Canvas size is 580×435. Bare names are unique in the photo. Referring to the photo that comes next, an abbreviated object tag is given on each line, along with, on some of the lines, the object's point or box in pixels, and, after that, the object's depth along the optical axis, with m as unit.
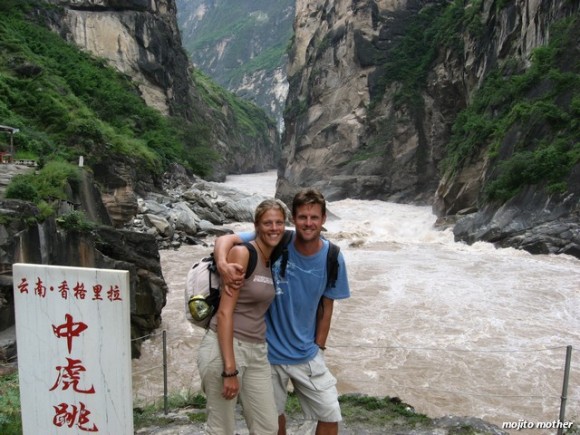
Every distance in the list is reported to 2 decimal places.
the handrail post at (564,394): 4.05
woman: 2.45
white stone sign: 2.57
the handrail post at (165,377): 4.51
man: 2.67
